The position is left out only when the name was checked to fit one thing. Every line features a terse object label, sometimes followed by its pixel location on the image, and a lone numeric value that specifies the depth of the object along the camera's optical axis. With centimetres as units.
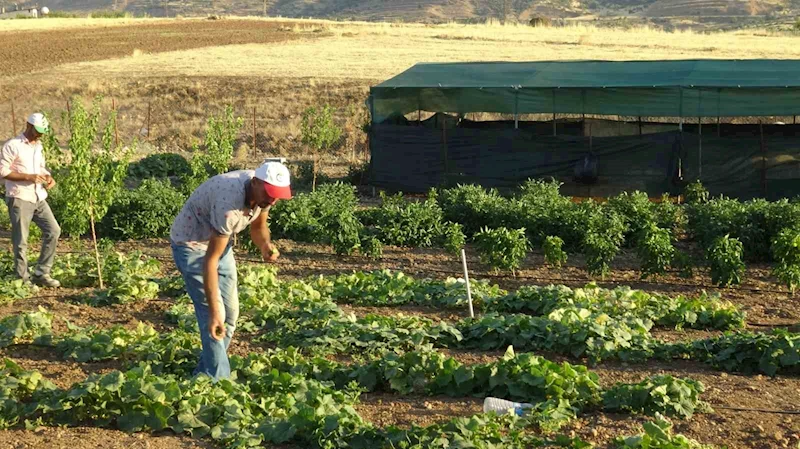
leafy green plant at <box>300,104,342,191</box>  2014
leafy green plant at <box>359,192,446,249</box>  1473
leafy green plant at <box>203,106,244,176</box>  1627
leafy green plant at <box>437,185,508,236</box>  1530
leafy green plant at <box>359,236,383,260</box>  1392
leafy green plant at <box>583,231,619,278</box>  1264
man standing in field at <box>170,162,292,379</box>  692
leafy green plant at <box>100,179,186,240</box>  1539
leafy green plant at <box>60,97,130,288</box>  1181
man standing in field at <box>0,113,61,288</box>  1097
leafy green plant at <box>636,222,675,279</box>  1236
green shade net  1905
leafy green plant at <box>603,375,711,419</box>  724
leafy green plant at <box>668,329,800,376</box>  837
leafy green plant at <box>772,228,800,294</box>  1167
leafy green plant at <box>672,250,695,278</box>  1252
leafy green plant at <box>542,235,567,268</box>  1310
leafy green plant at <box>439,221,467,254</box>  1370
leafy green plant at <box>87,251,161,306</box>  1088
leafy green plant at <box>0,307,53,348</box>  917
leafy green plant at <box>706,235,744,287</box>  1199
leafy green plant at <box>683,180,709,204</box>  1762
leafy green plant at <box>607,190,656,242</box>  1434
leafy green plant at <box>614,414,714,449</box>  626
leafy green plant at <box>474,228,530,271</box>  1256
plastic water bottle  721
